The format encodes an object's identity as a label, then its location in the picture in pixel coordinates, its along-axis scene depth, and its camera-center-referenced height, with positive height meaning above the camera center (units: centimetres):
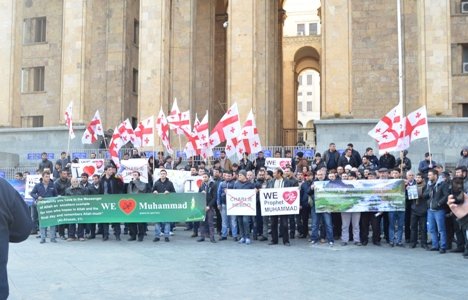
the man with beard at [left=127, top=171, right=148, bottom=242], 1588 -66
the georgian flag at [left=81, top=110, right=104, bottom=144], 2358 +171
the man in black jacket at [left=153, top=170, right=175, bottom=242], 1622 -45
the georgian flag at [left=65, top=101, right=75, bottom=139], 2317 +239
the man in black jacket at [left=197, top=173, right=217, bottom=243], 1577 -105
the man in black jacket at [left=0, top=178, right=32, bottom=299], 470 -47
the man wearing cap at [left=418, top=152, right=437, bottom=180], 1677 +18
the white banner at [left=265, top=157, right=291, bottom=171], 2036 +31
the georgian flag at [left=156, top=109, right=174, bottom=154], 2097 +160
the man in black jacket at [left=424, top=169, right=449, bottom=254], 1365 -96
